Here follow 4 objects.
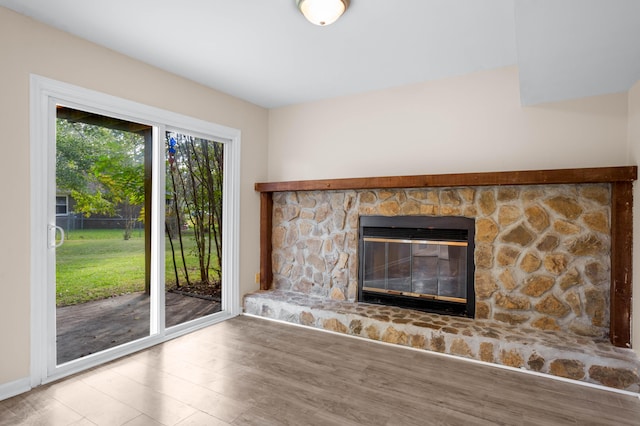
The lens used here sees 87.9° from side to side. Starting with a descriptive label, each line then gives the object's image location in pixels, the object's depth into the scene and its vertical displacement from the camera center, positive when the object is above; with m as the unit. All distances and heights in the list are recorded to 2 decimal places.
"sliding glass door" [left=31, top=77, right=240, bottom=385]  2.25 -0.15
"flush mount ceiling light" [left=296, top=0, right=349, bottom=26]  1.91 +1.18
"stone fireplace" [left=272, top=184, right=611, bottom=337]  2.49 -0.27
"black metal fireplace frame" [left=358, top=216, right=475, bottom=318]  2.93 -0.23
